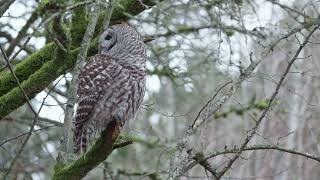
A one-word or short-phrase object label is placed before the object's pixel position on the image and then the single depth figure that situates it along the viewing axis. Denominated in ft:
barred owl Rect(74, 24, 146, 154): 40.73
